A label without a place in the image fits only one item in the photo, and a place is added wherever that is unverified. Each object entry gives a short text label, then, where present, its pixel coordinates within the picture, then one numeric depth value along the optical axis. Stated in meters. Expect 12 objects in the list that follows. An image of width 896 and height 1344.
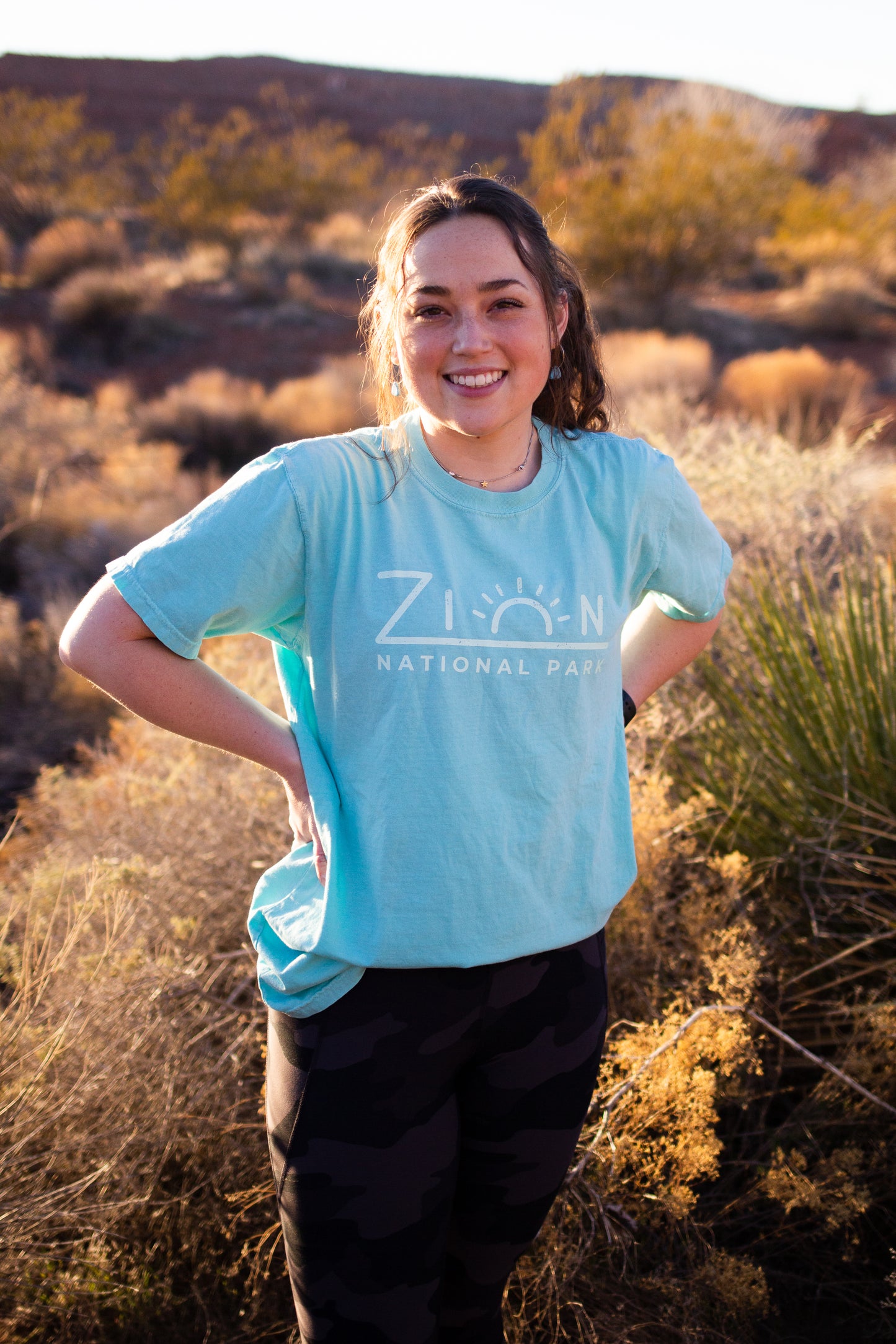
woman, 1.27
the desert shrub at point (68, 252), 19.44
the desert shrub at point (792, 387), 10.38
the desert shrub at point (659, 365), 11.29
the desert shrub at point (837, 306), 16.41
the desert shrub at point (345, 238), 23.39
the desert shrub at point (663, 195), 17.16
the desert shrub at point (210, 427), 11.35
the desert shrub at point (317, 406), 11.77
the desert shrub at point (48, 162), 23.47
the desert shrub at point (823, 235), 19.22
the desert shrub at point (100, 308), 16.77
